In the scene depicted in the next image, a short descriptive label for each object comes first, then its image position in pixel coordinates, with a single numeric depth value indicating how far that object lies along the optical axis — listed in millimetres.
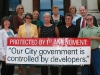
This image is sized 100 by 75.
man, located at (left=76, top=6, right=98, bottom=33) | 7521
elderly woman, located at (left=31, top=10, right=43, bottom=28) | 8000
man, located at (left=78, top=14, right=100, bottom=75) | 6773
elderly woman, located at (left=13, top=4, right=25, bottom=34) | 8086
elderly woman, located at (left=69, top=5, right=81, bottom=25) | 8106
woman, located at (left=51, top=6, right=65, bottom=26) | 7734
